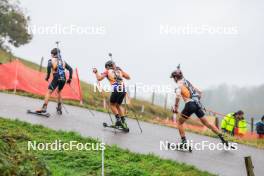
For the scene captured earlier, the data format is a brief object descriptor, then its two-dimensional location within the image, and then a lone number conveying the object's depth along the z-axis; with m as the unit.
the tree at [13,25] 61.97
